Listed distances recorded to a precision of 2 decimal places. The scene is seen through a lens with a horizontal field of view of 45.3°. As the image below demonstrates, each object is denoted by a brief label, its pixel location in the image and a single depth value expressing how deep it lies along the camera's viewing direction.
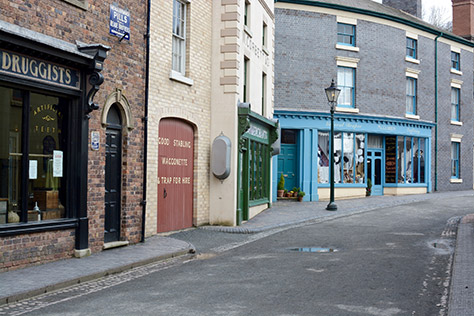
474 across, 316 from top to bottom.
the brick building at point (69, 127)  9.04
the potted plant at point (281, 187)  25.55
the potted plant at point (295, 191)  25.75
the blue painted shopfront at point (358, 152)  26.22
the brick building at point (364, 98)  26.41
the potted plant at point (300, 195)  25.46
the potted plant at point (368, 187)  28.58
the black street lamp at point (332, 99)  20.84
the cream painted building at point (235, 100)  15.82
